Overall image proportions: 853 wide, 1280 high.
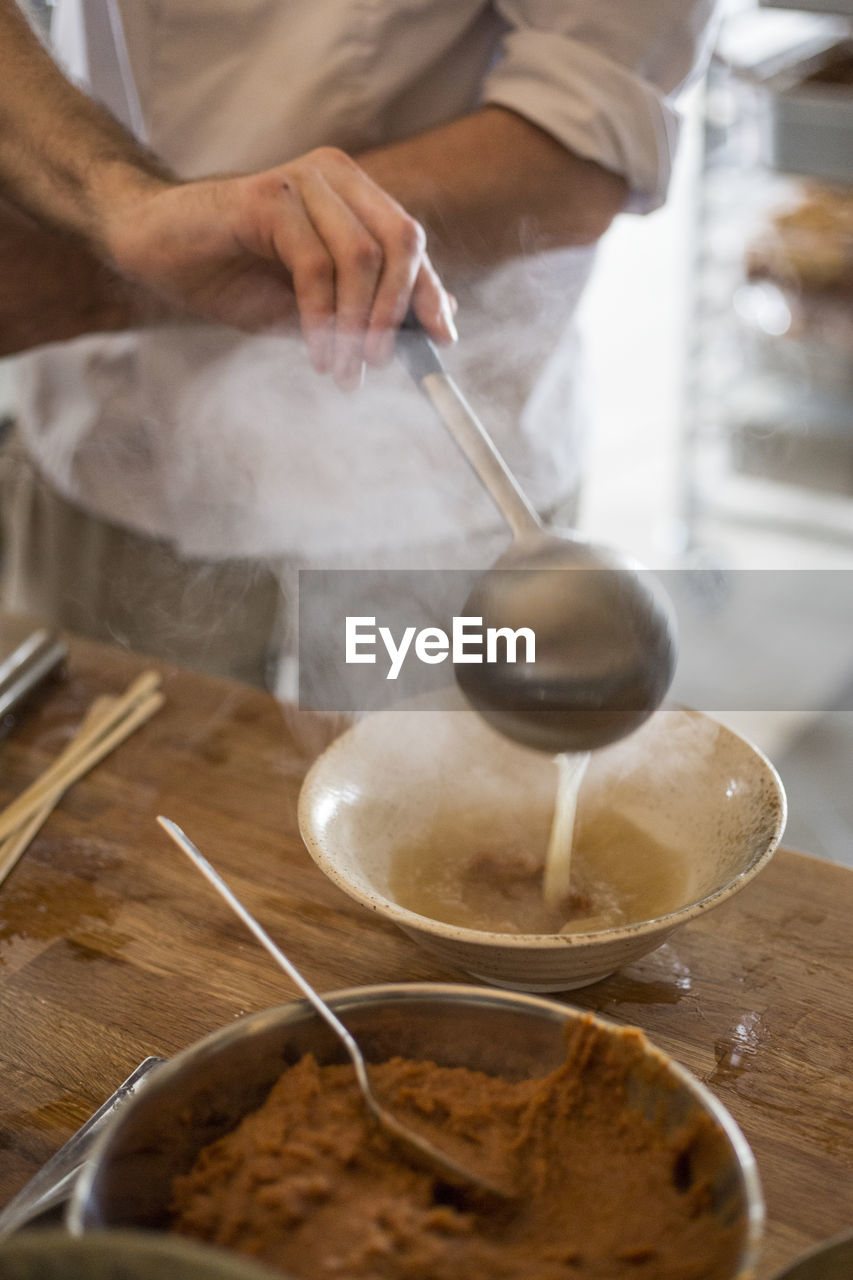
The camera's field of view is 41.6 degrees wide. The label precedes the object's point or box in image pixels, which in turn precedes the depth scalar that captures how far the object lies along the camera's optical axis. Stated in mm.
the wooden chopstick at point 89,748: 1009
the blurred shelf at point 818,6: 2111
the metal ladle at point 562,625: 783
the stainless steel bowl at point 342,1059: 531
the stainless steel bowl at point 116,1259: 443
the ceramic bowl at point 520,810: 724
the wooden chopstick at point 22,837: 952
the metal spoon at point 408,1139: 559
